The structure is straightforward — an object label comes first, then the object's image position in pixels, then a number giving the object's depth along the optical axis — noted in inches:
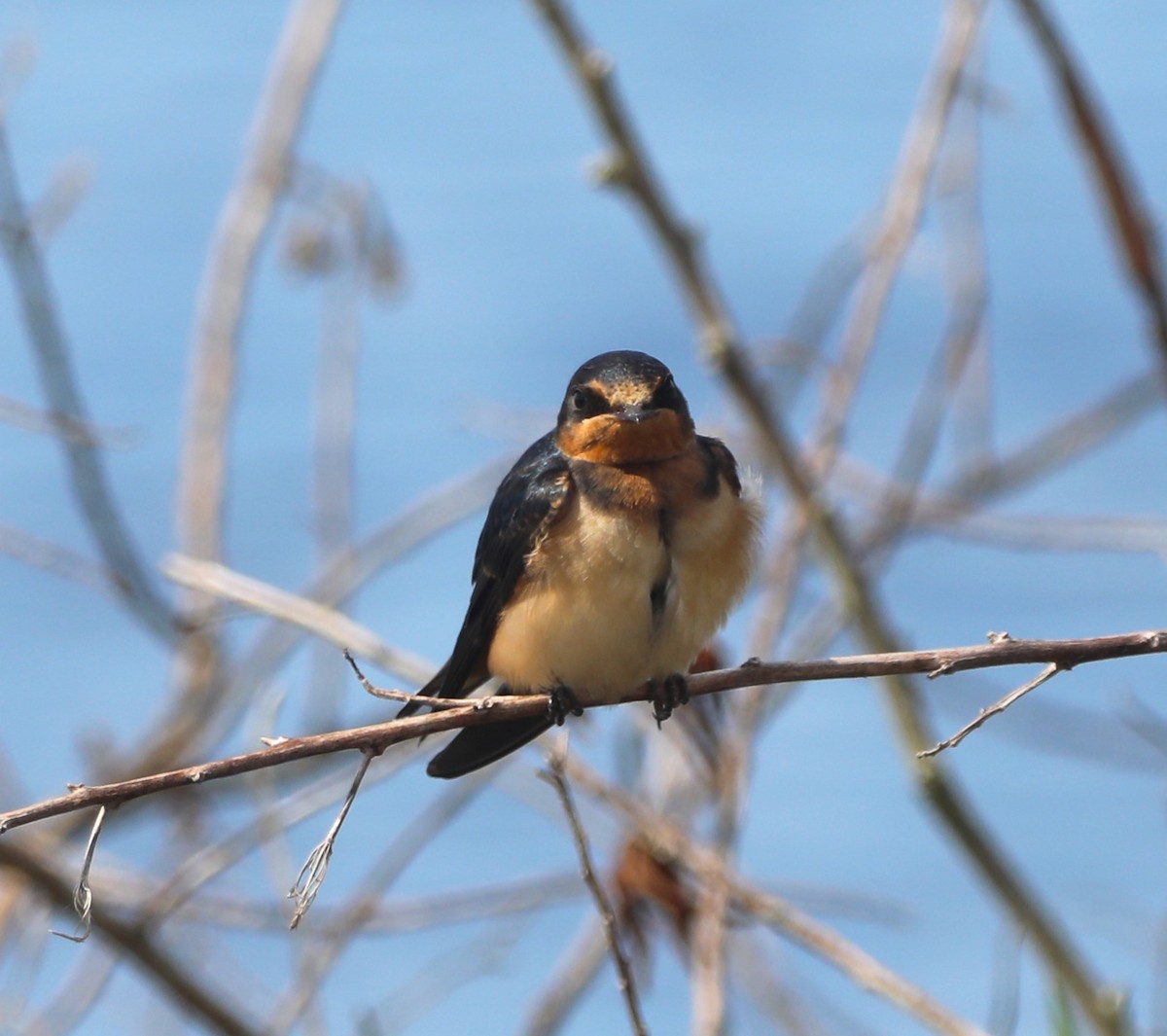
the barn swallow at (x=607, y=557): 245.9
